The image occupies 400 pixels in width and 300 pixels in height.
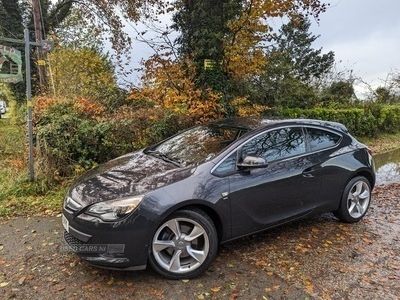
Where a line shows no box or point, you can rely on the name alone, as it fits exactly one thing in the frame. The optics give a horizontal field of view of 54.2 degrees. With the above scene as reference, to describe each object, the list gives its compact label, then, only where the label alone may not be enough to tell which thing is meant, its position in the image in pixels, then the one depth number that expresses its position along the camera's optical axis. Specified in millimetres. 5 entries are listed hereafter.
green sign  5977
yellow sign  9539
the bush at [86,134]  6836
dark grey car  3588
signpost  5934
